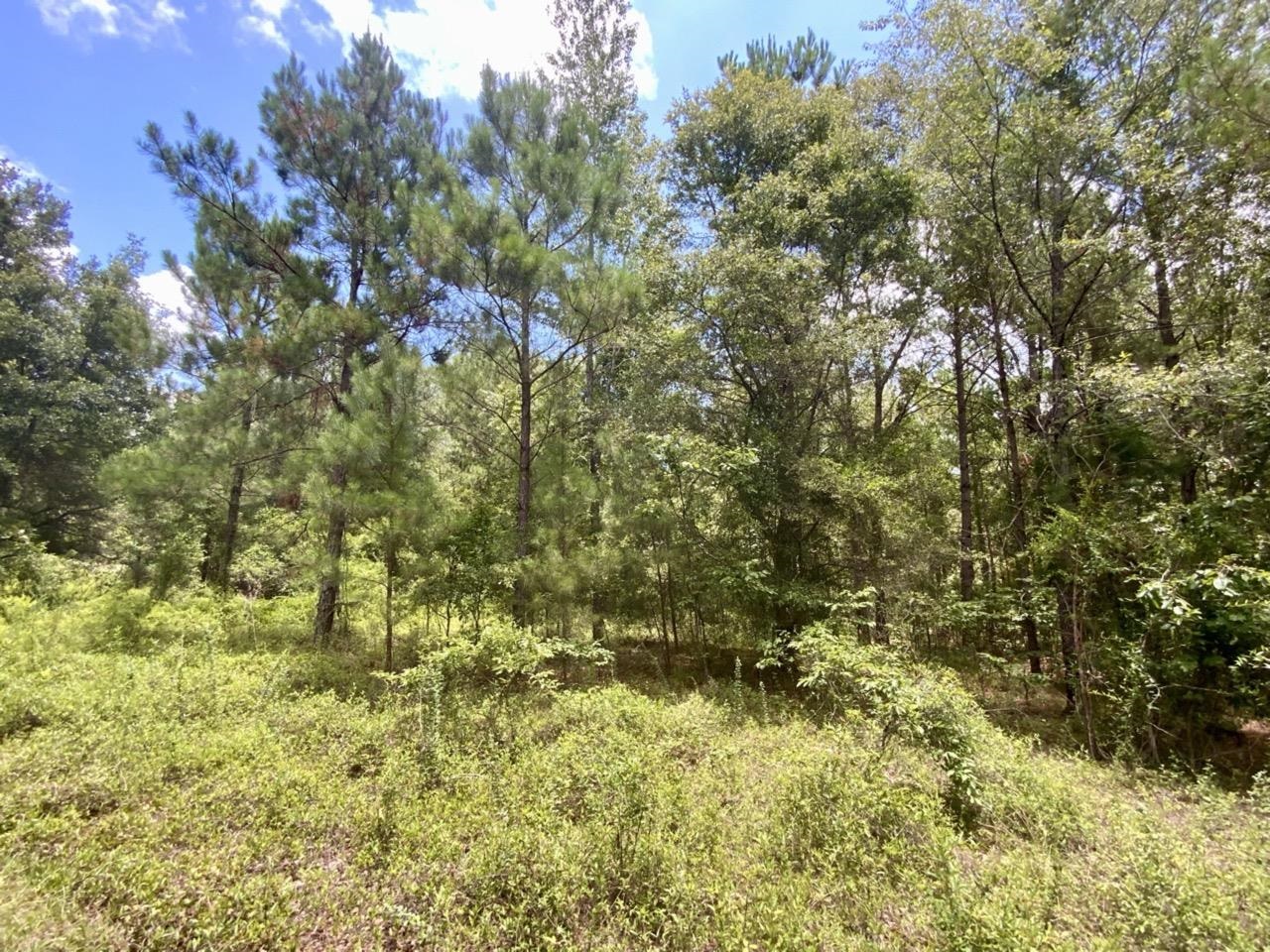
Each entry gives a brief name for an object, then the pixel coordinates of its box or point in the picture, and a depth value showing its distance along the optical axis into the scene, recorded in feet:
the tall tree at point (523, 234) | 21.18
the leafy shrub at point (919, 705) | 11.98
